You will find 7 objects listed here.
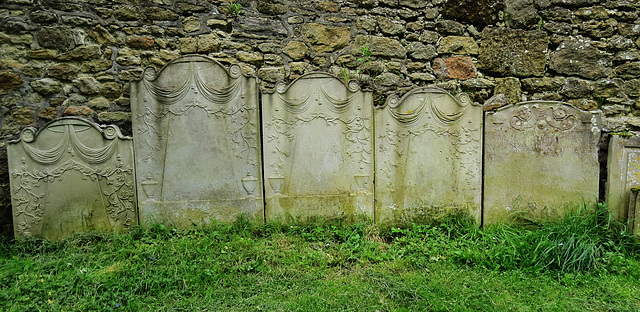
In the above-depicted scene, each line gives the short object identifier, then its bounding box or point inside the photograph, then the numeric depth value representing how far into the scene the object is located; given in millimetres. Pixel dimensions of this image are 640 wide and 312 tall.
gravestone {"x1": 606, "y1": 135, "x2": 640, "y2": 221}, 3277
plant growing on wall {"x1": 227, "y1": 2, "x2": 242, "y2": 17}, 3945
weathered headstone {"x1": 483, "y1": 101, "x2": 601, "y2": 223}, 3463
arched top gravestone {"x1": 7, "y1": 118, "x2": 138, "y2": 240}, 3162
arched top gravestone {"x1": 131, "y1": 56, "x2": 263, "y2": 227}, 3357
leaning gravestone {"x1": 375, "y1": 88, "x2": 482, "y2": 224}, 3555
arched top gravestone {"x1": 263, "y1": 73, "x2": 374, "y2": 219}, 3486
